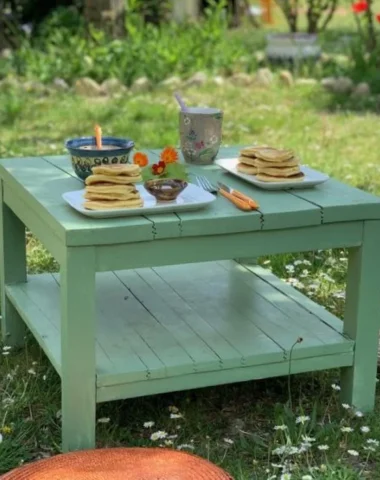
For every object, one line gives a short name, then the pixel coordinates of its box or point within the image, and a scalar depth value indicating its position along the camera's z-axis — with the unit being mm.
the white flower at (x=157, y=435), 2498
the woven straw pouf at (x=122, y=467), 2047
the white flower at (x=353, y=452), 2412
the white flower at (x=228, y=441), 2535
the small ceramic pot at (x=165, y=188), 2410
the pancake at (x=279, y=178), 2641
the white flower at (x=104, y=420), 2570
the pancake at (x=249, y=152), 2774
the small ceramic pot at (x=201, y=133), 2906
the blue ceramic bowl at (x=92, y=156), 2650
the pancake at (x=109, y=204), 2324
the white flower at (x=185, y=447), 2463
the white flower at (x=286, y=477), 2268
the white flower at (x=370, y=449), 2467
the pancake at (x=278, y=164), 2652
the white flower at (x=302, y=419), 2516
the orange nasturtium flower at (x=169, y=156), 2699
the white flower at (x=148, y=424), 2564
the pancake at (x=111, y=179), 2363
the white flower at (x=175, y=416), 2607
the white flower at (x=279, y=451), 2409
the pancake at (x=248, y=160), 2736
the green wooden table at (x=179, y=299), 2314
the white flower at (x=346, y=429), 2500
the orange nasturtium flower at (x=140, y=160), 2700
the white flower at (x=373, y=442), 2494
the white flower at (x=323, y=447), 2430
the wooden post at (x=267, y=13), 12933
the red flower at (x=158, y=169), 2650
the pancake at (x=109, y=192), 2338
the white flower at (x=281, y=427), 2490
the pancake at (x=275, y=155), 2654
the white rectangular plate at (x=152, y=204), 2314
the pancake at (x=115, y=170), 2375
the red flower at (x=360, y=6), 7699
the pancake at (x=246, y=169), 2733
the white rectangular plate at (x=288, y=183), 2629
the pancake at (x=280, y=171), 2648
